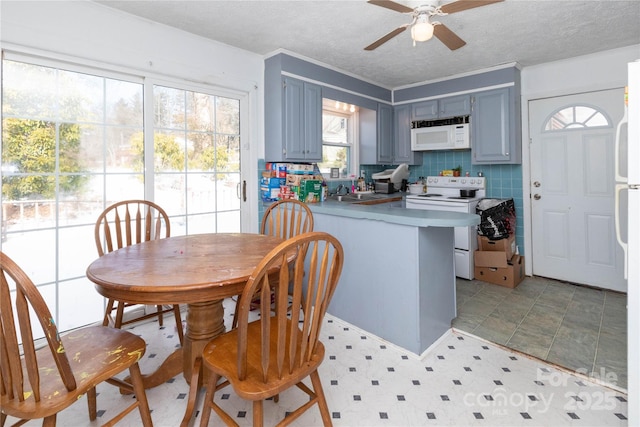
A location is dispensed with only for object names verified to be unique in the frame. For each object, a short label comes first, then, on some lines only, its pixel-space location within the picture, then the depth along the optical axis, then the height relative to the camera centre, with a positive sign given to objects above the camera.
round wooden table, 1.19 -0.24
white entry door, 3.16 +0.25
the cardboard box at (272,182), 3.16 +0.33
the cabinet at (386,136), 4.23 +1.06
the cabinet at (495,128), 3.48 +0.96
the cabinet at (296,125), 3.09 +0.91
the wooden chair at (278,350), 1.05 -0.53
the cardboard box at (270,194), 3.15 +0.21
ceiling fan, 1.85 +1.24
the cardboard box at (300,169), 3.25 +0.49
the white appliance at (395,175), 4.26 +0.53
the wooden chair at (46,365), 0.94 -0.54
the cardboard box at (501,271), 3.25 -0.62
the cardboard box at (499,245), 3.32 -0.34
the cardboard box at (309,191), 3.06 +0.23
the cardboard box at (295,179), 3.13 +0.37
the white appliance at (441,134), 3.81 +1.00
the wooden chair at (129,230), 1.89 -0.09
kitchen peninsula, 2.02 -0.40
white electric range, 3.45 +0.13
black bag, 3.34 -0.08
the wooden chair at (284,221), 2.33 -0.05
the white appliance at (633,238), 1.32 -0.11
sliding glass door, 2.05 +0.43
